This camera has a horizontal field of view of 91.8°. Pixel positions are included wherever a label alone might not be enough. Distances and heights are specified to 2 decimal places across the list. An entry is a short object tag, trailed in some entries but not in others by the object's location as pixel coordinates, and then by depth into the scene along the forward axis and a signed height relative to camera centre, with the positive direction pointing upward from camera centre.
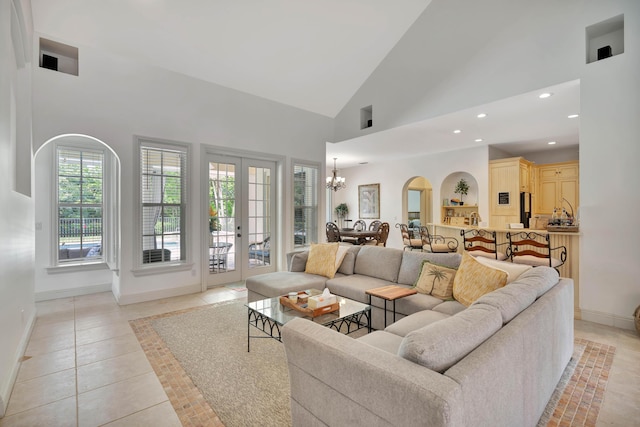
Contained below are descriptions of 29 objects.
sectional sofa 1.15 -0.67
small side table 2.79 -0.76
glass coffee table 2.56 -0.87
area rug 2.01 -1.30
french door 5.24 -0.09
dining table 7.19 -0.54
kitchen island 3.88 -0.57
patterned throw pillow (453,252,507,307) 2.55 -0.59
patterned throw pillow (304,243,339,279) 3.97 -0.63
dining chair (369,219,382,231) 8.79 -0.38
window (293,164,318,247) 6.20 +0.17
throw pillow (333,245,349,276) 4.08 -0.57
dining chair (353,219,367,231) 9.59 -0.41
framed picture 9.54 +0.34
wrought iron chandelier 8.41 +0.82
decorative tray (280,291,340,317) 2.61 -0.83
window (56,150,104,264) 4.72 +0.16
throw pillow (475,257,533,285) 2.58 -0.49
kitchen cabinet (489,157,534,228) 6.66 +0.52
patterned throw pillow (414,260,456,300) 2.98 -0.69
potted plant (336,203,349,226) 10.63 +0.04
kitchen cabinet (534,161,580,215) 7.14 +0.57
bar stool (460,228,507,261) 4.34 -0.54
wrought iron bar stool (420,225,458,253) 5.54 -0.62
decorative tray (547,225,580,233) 3.97 -0.23
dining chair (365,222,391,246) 7.41 -0.54
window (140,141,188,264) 4.46 +0.18
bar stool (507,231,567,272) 3.88 -0.56
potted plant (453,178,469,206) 7.86 +0.60
